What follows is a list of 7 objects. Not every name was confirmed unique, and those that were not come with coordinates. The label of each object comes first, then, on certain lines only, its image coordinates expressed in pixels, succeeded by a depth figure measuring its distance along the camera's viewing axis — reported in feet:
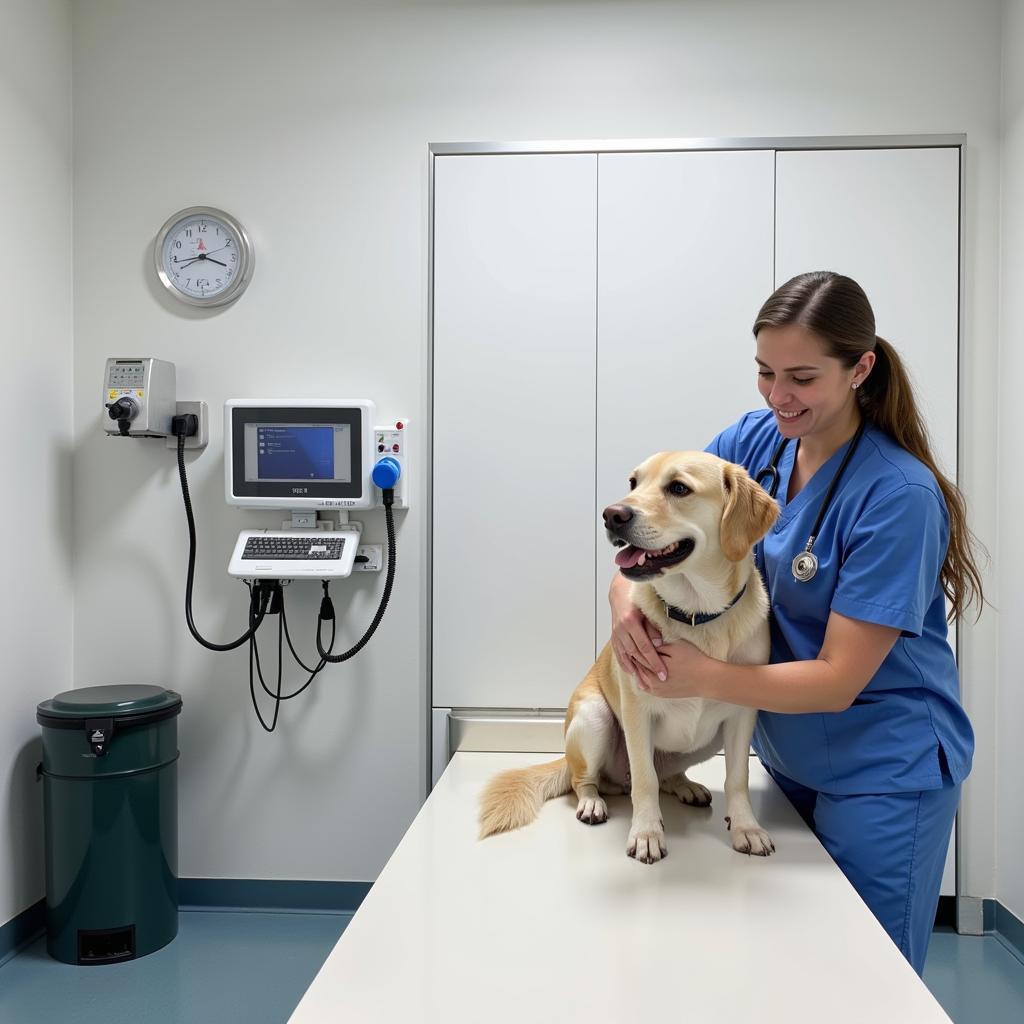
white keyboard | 7.95
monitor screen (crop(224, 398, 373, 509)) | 8.20
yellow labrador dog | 4.43
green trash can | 7.57
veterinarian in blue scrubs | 4.48
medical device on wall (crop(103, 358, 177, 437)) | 7.95
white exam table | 3.34
